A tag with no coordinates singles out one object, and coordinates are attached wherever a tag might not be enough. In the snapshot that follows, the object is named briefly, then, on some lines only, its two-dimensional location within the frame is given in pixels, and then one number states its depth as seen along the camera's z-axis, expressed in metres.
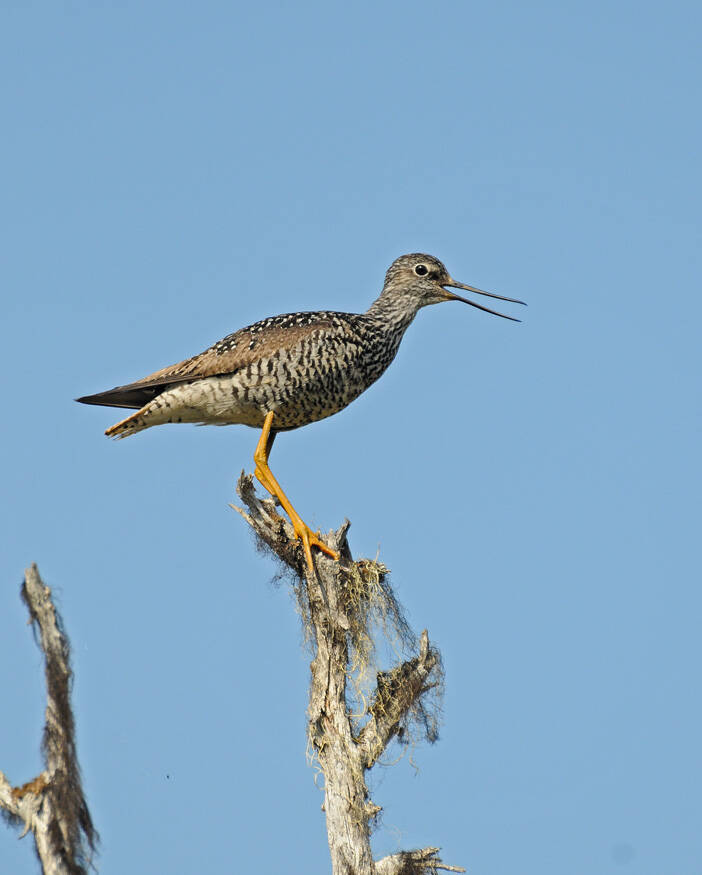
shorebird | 17.12
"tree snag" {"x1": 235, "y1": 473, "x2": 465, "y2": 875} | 13.61
